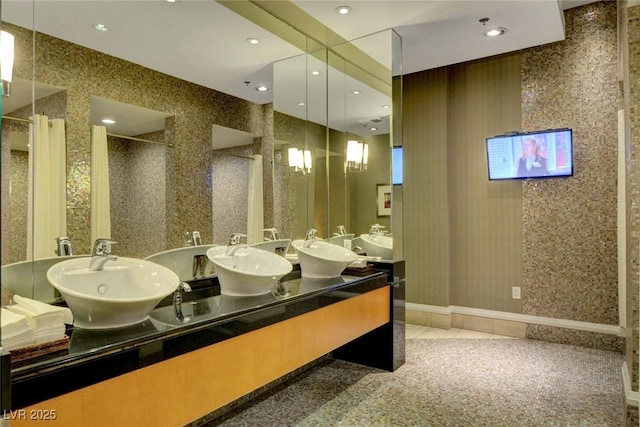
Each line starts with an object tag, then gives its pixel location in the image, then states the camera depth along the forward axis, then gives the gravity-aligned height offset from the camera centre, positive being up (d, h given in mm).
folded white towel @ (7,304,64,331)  1308 -353
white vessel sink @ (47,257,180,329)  1485 -323
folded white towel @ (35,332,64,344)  1299 -414
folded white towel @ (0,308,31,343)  1222 -355
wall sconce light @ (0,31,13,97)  1589 +613
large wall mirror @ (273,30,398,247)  3309 +656
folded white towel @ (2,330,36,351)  1205 -402
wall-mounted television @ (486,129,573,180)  3615 +529
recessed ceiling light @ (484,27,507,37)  3250 +1478
